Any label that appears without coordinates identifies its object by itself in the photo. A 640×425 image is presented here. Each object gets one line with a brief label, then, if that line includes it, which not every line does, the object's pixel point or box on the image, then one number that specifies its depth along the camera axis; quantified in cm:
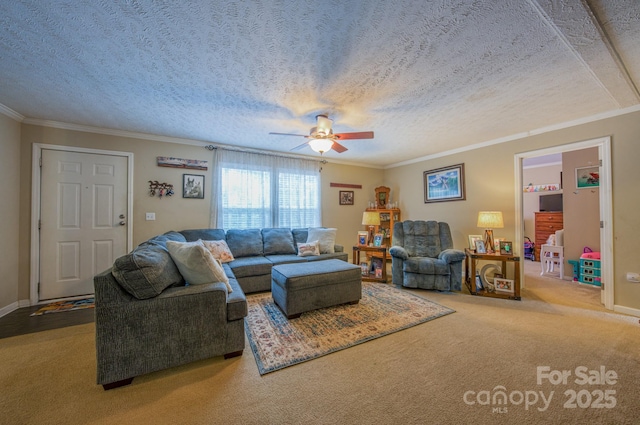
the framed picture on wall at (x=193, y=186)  380
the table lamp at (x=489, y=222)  333
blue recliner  336
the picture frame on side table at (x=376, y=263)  395
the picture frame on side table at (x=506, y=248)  331
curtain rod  396
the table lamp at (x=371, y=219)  438
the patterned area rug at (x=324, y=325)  192
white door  303
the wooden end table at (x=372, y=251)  387
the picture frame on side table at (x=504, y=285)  315
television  578
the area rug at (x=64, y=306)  273
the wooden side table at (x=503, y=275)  307
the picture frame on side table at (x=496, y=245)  336
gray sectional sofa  152
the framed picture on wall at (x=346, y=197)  527
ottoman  252
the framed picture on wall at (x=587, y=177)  387
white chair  418
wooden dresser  567
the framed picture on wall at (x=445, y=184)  428
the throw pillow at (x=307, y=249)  395
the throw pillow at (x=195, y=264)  196
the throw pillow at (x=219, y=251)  339
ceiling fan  267
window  405
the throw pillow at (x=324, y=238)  414
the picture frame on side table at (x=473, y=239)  357
